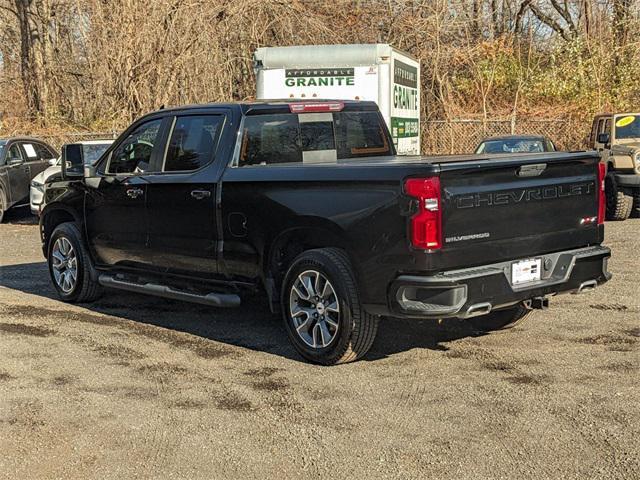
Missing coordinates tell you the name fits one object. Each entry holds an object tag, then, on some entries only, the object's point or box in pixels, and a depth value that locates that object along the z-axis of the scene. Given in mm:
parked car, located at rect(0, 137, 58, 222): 17703
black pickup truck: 5789
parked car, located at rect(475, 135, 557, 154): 15258
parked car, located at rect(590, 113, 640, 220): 14914
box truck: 14281
